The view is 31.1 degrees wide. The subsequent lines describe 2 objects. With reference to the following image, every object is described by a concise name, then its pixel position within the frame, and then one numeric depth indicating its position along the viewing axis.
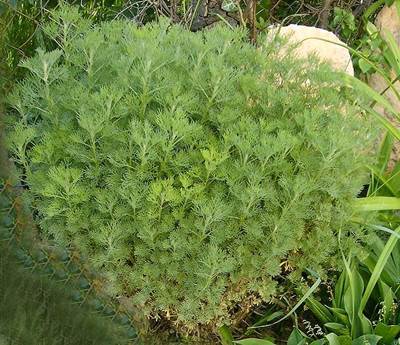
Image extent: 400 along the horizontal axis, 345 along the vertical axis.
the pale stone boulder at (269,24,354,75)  3.12
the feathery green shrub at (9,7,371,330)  2.15
